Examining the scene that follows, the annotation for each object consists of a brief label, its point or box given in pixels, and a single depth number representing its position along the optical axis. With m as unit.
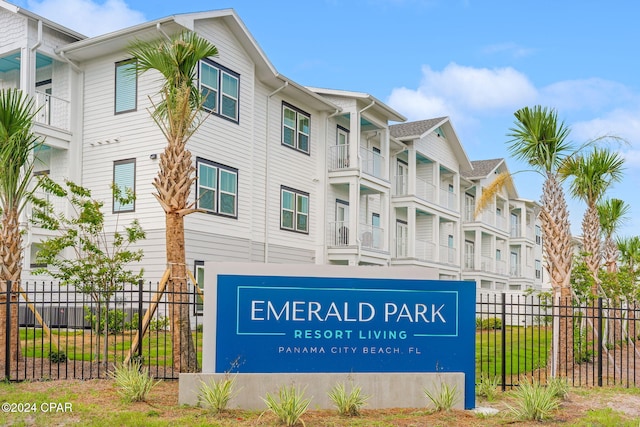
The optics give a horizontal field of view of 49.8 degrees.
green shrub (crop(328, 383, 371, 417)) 9.63
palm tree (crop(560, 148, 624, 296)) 20.33
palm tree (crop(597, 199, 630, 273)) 27.48
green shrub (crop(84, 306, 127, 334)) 17.91
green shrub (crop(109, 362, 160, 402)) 10.07
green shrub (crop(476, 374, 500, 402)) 11.59
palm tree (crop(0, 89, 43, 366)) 13.31
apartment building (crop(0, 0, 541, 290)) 22.47
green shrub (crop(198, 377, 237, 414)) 9.49
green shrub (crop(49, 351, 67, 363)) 13.97
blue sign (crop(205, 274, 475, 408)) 10.27
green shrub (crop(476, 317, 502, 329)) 32.39
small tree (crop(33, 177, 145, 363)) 13.84
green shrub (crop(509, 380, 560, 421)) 9.69
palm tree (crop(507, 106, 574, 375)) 16.34
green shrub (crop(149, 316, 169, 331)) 18.14
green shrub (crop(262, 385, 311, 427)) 8.82
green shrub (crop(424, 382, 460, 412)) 10.13
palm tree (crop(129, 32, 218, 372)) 12.53
